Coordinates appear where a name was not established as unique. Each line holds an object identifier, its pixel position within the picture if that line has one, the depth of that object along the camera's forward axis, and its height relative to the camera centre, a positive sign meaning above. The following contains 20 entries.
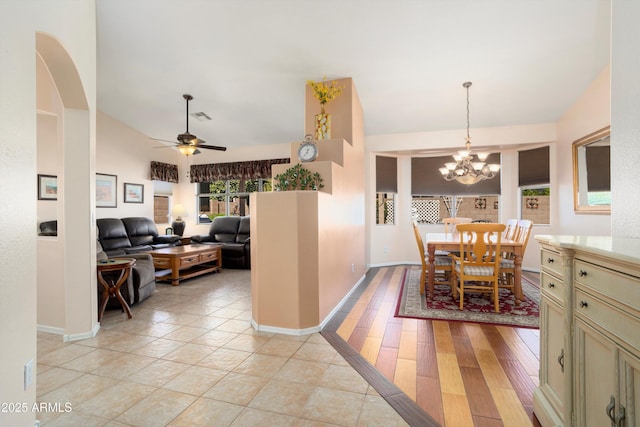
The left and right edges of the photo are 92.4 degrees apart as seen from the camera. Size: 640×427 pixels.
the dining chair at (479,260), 3.41 -0.57
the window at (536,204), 5.59 +0.13
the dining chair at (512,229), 4.22 -0.26
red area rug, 3.21 -1.13
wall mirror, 4.02 +0.54
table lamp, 7.30 -0.16
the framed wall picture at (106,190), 6.13 +0.46
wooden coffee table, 4.85 -0.81
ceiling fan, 4.89 +1.11
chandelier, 4.25 +0.61
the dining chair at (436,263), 4.11 -0.70
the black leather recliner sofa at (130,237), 5.65 -0.48
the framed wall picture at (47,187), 5.21 +0.45
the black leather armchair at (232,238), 6.30 -0.58
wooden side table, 3.14 -0.72
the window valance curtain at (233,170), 7.32 +1.04
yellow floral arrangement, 3.92 +1.57
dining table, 3.64 -0.47
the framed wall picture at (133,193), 6.75 +0.46
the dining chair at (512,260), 3.70 -0.62
